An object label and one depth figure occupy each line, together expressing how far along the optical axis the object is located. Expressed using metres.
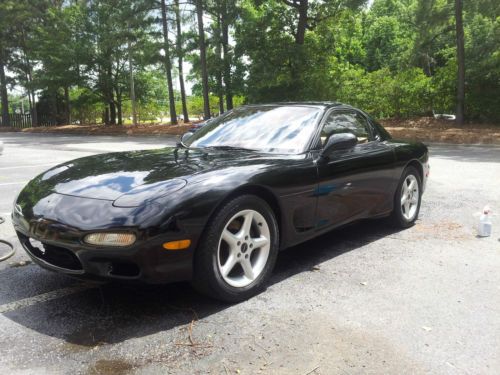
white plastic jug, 4.77
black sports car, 2.76
